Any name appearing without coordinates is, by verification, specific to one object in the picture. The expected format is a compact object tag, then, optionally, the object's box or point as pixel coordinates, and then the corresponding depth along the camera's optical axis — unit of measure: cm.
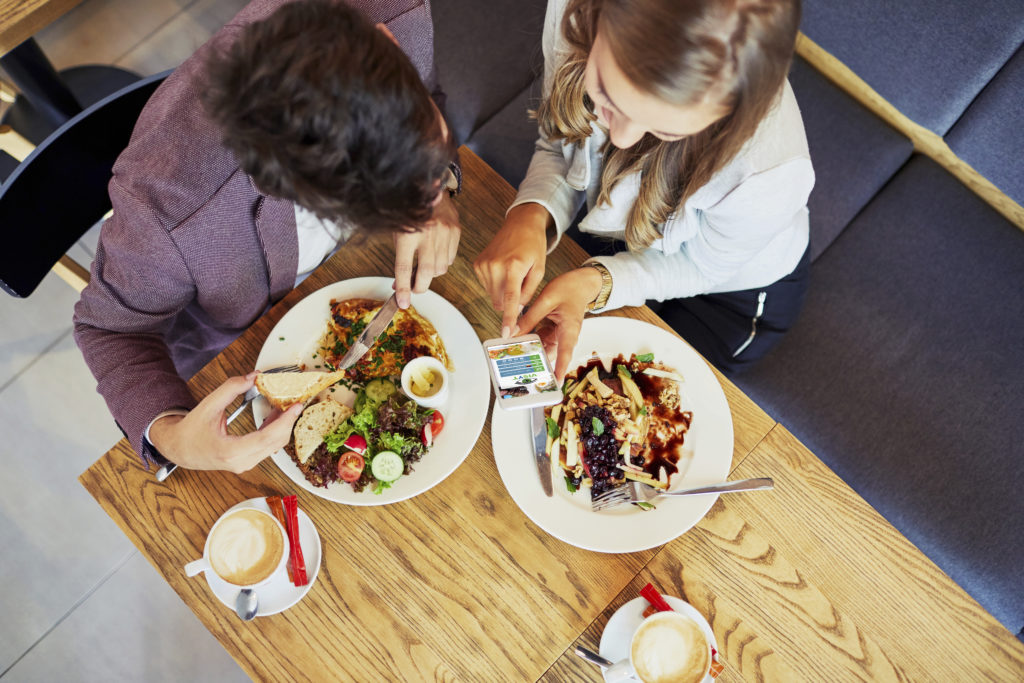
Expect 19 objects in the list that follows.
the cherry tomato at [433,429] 120
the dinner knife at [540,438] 119
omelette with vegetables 126
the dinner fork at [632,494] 115
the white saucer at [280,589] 111
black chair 118
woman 83
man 79
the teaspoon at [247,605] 109
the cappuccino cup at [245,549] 108
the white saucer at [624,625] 112
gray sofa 170
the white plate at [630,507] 115
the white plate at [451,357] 117
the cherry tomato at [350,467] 116
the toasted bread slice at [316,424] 117
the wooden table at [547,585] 112
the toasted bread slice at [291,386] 117
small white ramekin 120
